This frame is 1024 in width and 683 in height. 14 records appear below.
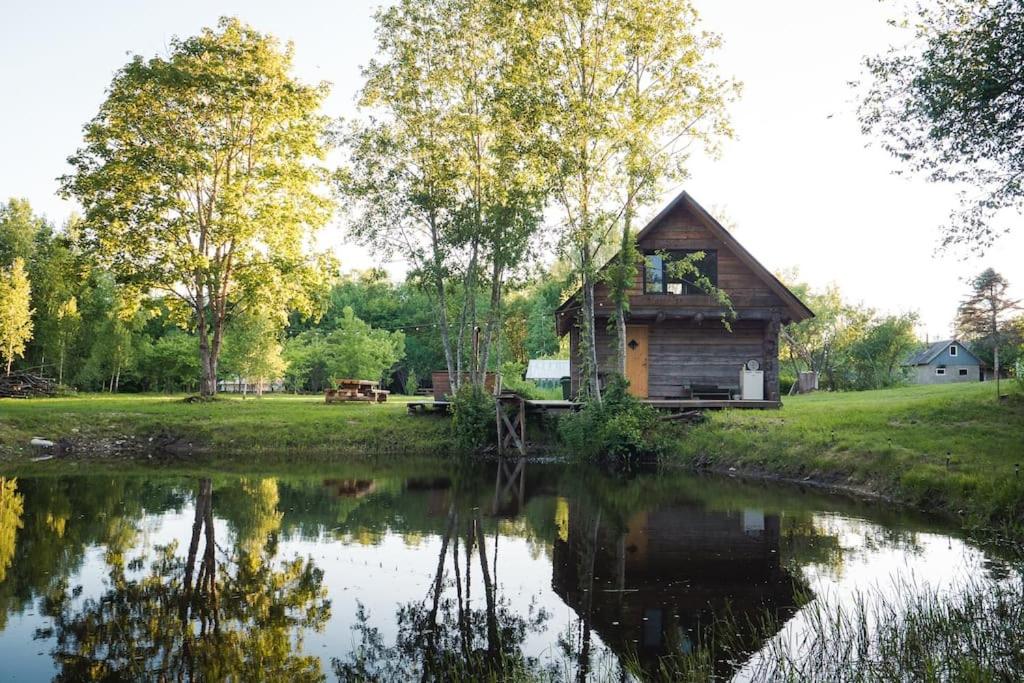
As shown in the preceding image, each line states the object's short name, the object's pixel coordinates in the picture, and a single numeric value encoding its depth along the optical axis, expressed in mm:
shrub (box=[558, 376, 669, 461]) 21844
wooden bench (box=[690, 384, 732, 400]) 27094
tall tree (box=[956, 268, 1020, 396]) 63906
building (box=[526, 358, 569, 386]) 54531
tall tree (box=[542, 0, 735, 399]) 22594
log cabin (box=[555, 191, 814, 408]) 26484
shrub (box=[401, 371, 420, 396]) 60562
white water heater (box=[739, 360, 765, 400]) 26859
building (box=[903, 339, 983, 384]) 69562
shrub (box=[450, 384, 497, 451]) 26281
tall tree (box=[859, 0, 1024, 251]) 13422
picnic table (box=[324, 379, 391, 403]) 36719
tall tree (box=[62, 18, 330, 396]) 30703
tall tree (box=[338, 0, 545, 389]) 25453
